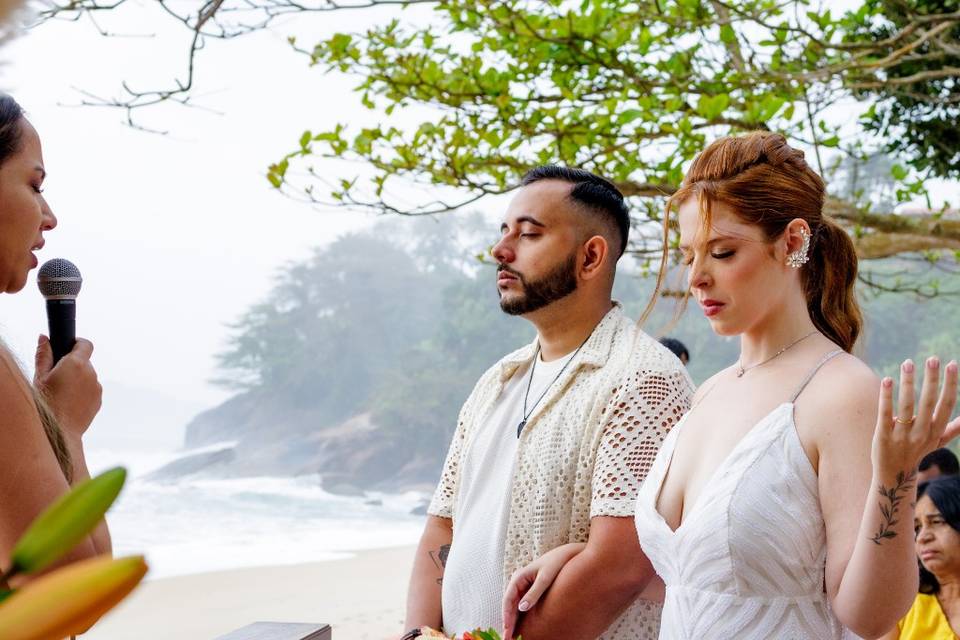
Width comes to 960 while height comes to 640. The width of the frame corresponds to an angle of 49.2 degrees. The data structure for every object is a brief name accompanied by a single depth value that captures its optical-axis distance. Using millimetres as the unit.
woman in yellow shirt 2779
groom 1856
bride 1318
